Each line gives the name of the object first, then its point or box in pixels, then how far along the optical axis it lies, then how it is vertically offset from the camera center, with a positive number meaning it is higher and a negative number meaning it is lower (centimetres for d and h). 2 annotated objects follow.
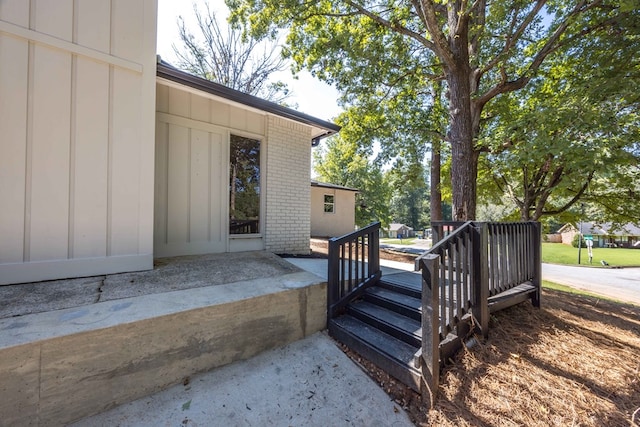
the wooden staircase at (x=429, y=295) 227 -102
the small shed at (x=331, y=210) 1304 +28
